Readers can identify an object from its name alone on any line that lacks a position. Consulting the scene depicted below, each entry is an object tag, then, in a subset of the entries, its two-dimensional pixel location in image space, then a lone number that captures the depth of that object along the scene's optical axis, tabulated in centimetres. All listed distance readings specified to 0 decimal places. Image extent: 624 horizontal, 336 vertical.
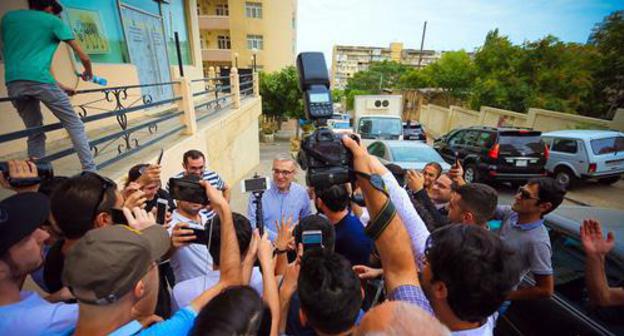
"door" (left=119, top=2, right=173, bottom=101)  716
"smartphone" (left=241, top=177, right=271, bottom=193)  194
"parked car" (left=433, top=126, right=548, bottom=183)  717
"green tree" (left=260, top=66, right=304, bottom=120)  2020
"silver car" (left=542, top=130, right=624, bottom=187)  715
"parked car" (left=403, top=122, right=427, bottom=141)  1413
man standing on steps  249
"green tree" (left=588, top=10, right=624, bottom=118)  1179
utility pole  2997
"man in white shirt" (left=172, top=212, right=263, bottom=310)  157
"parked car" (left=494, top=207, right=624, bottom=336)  200
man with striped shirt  332
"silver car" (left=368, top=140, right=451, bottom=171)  648
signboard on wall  530
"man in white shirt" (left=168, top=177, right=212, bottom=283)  206
